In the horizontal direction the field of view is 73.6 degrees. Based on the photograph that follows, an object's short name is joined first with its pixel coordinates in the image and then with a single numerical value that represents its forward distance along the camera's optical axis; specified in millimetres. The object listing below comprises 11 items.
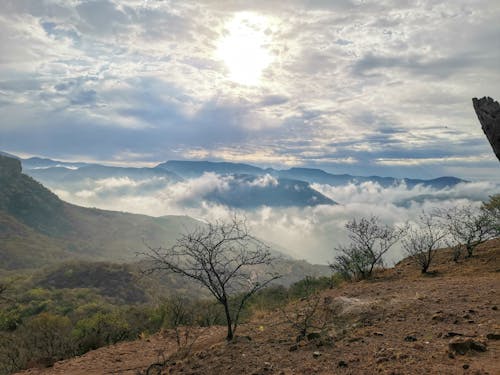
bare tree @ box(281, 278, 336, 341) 11439
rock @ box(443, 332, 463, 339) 8530
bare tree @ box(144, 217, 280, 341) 12254
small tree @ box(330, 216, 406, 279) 23266
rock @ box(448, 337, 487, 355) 7375
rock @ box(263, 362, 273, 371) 8742
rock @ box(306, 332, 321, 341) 10512
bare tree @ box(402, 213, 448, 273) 21156
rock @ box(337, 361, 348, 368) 7981
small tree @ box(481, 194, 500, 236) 22409
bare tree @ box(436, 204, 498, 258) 22422
